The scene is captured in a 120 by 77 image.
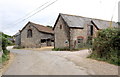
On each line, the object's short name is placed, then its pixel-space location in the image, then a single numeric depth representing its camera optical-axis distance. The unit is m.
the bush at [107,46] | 7.21
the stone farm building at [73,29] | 15.94
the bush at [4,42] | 10.72
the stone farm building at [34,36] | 22.77
